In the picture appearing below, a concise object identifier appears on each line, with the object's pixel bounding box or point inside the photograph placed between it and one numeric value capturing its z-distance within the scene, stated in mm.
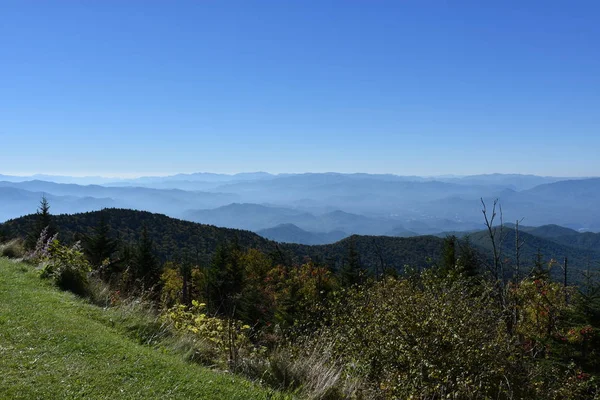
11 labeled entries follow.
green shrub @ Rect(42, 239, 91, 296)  7945
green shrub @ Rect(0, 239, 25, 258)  10818
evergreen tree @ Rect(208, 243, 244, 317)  41438
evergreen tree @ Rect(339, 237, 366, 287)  42128
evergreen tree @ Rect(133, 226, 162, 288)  38312
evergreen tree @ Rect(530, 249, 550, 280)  19234
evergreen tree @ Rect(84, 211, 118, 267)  36656
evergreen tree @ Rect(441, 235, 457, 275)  41375
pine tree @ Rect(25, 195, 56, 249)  38316
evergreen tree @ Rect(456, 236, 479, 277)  33875
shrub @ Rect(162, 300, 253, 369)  5858
